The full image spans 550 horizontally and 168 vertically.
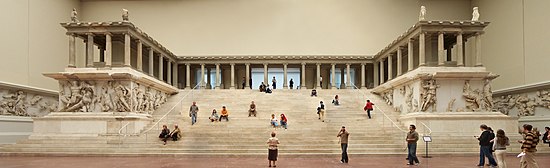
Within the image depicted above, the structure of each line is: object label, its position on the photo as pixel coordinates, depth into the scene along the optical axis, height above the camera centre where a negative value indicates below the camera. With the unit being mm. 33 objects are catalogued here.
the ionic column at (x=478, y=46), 23895 +2117
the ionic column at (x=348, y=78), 38341 +951
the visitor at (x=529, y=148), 9452 -1107
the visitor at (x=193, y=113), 22719 -1054
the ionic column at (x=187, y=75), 38688 +1167
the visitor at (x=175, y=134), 19625 -1742
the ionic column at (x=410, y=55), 25203 +1824
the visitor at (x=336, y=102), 27422 -654
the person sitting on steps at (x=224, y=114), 23438 -1154
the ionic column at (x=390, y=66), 31920 +1541
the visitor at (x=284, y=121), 21812 -1357
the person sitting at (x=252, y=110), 24431 -977
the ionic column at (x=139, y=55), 26672 +1911
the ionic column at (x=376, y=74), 37547 +1246
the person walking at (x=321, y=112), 23436 -1042
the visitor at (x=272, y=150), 13781 -1666
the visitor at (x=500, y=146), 11445 -1302
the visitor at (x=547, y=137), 18117 -1765
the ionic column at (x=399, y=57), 28547 +1934
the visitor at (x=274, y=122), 21828 -1403
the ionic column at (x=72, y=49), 24578 +2062
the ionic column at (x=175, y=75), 38453 +1190
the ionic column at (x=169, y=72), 36156 +1347
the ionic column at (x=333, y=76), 38156 +1105
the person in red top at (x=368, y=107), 24188 -824
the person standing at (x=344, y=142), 15054 -1594
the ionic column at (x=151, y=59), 30266 +1916
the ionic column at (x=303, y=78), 38412 +953
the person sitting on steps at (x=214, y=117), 23250 -1260
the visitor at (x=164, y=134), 19528 -1729
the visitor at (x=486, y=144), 13318 -1455
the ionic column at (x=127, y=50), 24219 +1985
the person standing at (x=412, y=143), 14258 -1526
